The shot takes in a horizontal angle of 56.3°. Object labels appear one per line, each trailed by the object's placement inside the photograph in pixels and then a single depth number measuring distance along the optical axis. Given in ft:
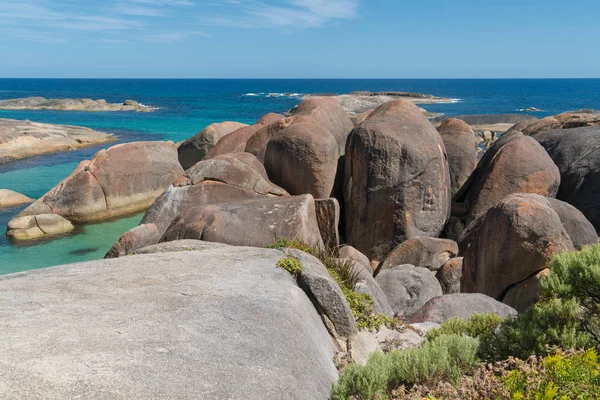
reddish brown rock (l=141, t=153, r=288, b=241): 54.85
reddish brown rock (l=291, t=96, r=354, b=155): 71.31
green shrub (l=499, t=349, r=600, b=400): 15.15
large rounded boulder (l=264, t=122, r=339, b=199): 60.03
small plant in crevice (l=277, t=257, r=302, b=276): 29.17
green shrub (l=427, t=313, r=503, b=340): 28.02
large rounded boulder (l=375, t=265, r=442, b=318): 43.57
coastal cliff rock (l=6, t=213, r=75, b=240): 73.56
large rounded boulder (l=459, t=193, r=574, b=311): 40.86
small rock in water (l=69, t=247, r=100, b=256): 69.10
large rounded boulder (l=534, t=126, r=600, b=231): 60.64
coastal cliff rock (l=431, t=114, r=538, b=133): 189.41
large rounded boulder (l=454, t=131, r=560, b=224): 57.01
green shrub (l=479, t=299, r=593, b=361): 21.02
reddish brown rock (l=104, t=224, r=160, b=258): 49.08
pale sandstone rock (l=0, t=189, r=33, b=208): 89.61
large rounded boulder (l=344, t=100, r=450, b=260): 57.52
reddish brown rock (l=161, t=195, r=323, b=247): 41.42
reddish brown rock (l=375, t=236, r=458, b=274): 53.21
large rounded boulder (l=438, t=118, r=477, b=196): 66.08
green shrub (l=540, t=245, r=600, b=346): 21.17
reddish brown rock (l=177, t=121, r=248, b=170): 93.50
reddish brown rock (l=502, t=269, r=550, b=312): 40.68
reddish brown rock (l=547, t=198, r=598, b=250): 46.39
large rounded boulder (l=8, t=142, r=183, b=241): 80.48
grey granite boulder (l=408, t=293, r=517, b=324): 36.50
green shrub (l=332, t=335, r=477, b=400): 20.25
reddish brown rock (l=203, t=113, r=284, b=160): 73.31
